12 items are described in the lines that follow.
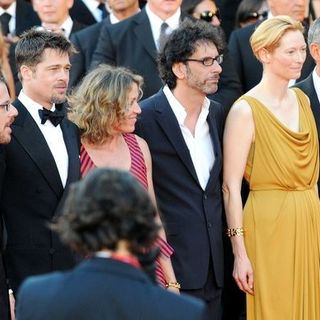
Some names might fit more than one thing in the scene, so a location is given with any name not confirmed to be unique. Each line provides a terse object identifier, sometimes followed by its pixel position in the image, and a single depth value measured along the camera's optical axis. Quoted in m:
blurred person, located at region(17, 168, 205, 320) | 5.49
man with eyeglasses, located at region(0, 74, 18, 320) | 9.40
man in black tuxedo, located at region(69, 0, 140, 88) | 13.90
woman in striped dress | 10.10
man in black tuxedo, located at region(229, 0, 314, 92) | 13.53
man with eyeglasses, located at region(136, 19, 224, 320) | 10.77
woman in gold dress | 11.06
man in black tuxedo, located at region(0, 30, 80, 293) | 9.68
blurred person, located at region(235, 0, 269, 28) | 15.60
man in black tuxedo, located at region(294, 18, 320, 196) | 11.85
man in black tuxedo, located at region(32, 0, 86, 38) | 15.10
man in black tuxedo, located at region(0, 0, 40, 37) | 15.85
